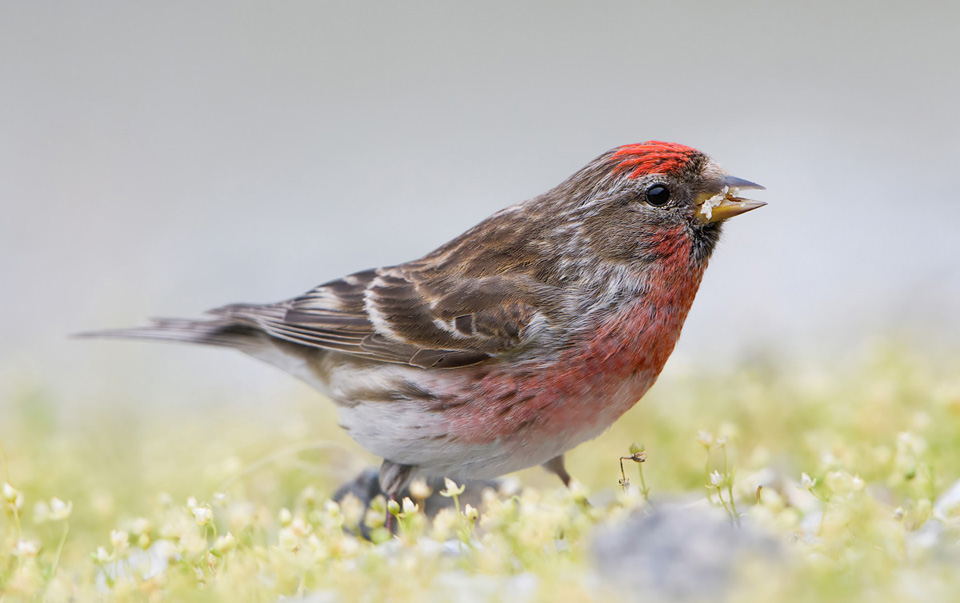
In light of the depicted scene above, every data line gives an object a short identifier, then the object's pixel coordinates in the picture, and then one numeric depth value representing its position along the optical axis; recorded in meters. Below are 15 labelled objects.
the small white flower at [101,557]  5.73
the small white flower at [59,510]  6.09
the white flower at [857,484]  5.60
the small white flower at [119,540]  5.79
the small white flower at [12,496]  6.15
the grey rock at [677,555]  4.20
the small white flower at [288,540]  5.84
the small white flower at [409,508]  5.81
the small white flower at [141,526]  6.14
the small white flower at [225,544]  5.82
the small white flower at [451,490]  5.89
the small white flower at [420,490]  5.91
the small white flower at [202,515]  5.95
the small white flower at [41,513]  6.22
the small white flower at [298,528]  5.99
